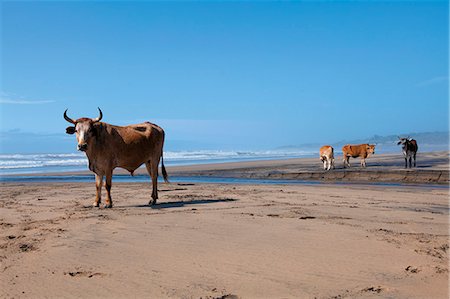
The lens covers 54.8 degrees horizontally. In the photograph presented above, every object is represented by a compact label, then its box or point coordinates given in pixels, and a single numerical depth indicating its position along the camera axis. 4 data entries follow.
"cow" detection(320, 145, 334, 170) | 22.67
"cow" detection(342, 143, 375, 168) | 25.44
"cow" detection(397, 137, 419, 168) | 23.28
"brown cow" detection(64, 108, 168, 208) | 9.83
